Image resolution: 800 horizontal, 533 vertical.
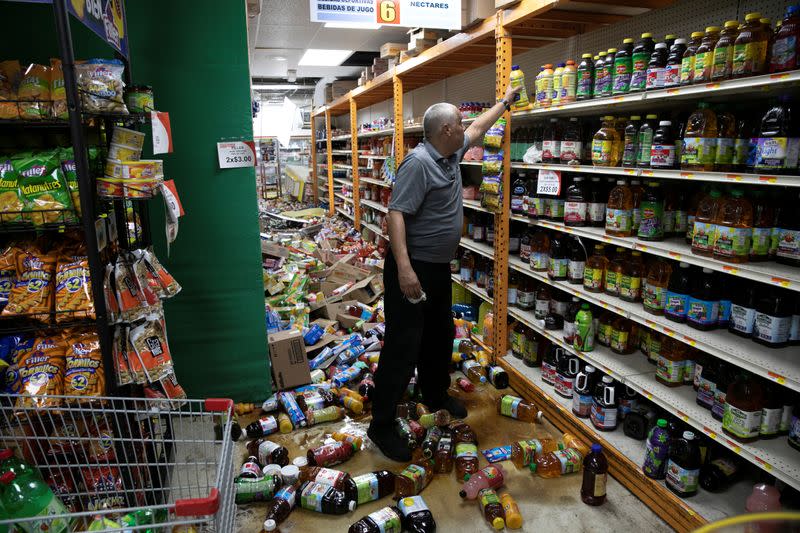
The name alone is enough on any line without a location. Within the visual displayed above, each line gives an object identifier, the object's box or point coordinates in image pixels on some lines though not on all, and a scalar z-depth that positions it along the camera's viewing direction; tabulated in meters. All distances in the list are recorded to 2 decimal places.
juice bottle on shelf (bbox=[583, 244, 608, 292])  3.18
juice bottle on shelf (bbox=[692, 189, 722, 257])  2.32
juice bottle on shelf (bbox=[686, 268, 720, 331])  2.47
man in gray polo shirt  2.89
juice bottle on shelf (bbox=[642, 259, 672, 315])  2.74
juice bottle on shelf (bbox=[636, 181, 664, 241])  2.73
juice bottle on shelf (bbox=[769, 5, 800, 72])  1.91
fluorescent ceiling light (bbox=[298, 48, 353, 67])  10.29
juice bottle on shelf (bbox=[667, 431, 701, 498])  2.39
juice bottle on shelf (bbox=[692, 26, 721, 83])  2.23
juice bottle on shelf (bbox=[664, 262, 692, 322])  2.59
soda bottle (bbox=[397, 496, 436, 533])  2.44
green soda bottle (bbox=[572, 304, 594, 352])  3.18
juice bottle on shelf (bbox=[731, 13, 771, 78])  2.06
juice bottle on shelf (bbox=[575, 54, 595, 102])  3.06
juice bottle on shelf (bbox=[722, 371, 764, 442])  2.18
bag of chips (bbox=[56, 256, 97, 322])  2.23
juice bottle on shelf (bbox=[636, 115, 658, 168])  2.70
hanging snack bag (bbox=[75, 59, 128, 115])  2.09
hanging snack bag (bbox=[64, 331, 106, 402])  2.19
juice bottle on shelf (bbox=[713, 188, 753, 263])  2.19
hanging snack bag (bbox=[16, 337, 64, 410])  2.13
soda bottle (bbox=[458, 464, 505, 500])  2.73
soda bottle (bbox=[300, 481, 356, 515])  2.60
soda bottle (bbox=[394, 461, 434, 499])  2.73
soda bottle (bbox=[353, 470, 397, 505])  2.68
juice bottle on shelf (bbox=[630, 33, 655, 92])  2.65
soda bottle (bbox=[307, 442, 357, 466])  3.01
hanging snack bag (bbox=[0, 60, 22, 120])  2.10
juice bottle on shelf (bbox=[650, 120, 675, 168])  2.54
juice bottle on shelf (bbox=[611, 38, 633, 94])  2.75
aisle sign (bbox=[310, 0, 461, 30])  3.54
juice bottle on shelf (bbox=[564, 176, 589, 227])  3.26
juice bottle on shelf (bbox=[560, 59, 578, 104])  3.18
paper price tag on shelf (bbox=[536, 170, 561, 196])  3.39
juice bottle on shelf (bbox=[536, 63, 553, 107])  3.37
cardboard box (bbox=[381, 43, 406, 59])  6.50
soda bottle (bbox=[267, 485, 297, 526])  2.55
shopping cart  1.22
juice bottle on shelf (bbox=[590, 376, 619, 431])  3.01
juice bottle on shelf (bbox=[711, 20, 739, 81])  2.14
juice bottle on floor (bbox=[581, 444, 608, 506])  2.61
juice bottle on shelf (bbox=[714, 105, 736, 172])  2.28
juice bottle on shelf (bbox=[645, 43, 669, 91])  2.51
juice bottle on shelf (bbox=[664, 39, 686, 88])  2.41
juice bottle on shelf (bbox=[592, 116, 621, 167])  2.95
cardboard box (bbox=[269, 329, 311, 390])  3.88
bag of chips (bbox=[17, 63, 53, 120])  2.13
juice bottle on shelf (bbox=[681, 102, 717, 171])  2.32
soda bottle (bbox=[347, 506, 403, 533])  2.39
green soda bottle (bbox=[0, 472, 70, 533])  1.69
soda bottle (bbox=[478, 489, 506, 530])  2.48
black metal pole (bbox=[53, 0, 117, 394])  1.86
